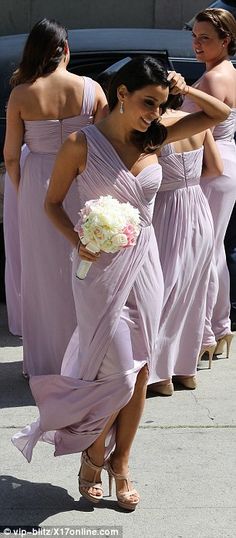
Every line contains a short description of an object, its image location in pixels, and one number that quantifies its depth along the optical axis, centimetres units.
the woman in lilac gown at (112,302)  418
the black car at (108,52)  679
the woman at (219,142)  600
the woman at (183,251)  564
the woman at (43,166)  556
